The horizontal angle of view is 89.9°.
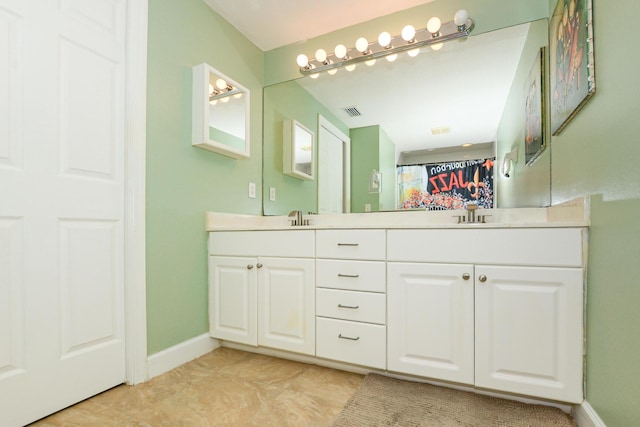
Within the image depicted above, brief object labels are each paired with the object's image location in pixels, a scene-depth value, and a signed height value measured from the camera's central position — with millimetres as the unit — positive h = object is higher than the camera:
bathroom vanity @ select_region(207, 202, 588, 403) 1285 -412
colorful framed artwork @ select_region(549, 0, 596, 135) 1129 +613
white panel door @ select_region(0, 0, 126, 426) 1219 +32
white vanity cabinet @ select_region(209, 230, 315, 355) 1758 -453
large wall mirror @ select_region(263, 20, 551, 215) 1810 +645
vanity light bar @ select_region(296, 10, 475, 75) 1908 +1085
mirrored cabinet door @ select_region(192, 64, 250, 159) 1906 +621
